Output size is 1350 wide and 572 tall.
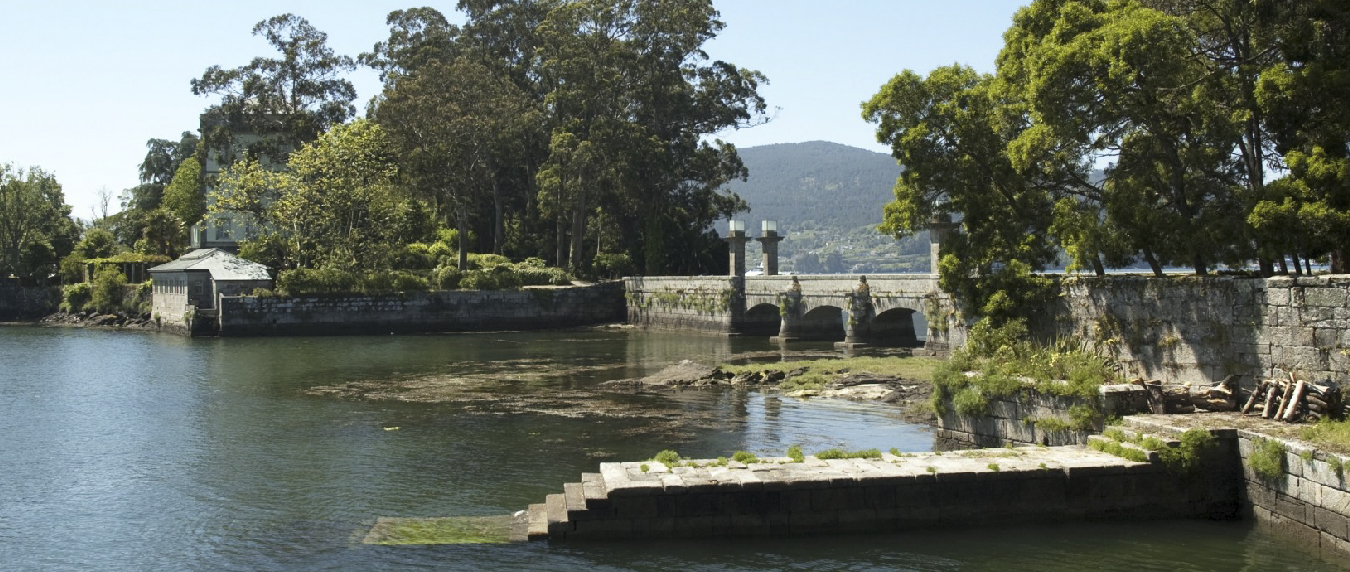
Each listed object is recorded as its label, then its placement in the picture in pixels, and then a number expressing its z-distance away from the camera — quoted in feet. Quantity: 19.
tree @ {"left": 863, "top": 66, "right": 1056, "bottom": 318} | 91.25
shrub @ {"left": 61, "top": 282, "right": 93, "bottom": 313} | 263.08
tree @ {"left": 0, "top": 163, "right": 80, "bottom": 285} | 282.77
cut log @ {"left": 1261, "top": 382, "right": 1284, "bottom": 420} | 64.44
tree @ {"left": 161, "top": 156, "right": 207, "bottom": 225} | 290.83
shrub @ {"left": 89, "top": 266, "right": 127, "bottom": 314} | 256.32
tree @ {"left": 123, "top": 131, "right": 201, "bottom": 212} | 413.30
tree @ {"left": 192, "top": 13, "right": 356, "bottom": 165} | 261.44
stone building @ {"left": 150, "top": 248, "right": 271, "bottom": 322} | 218.79
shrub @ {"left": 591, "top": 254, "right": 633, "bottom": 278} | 251.80
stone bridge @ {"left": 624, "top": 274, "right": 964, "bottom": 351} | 154.92
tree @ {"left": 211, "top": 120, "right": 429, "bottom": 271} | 228.43
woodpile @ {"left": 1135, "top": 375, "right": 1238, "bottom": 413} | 68.28
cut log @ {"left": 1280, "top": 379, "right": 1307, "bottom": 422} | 62.39
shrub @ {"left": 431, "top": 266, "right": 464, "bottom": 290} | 230.48
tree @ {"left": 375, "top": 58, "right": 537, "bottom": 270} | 234.58
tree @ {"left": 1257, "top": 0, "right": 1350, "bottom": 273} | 68.85
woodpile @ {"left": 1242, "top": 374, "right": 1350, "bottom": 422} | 61.46
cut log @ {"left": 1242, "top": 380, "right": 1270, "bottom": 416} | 66.08
